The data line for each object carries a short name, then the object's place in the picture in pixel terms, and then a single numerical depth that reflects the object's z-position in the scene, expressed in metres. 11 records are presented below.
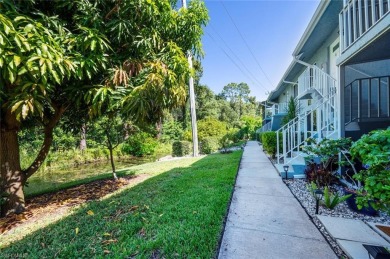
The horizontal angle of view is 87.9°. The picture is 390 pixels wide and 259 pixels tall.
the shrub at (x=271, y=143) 8.80
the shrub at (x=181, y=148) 14.71
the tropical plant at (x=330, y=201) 3.66
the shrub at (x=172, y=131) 25.16
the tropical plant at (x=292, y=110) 9.33
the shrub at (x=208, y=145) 14.65
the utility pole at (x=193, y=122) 12.05
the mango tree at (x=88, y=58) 2.63
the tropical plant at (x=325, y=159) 4.22
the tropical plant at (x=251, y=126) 26.74
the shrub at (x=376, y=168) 1.86
